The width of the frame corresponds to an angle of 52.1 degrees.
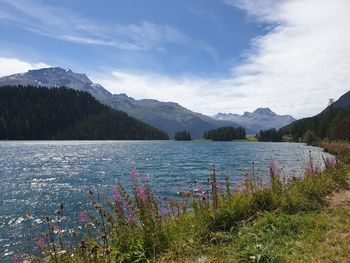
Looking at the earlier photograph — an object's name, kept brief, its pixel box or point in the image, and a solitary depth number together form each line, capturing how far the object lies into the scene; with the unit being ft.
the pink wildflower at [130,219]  33.60
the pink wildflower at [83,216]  28.00
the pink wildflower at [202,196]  37.58
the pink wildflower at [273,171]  48.32
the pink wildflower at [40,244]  25.44
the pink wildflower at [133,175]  33.93
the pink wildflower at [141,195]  32.76
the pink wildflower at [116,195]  33.45
